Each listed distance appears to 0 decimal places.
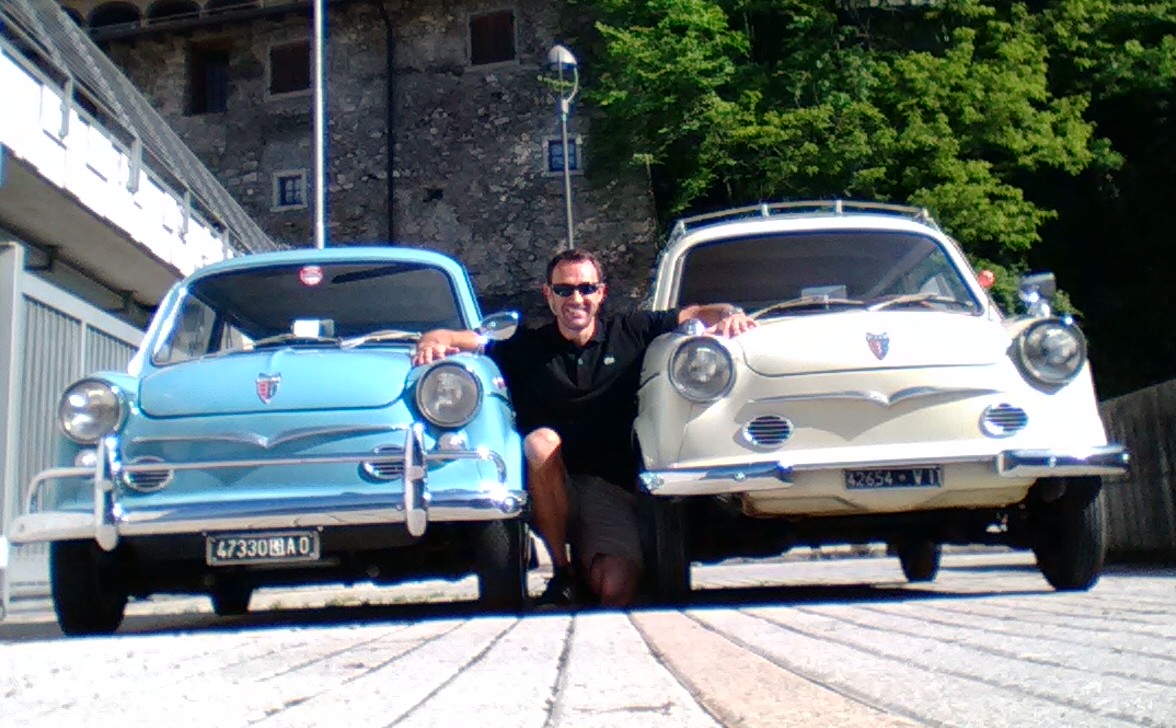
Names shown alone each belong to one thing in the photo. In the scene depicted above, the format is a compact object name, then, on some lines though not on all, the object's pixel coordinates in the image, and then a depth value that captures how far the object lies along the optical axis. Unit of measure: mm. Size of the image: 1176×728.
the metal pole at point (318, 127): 25531
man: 6949
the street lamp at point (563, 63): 29438
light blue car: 6391
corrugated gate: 9555
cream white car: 6438
